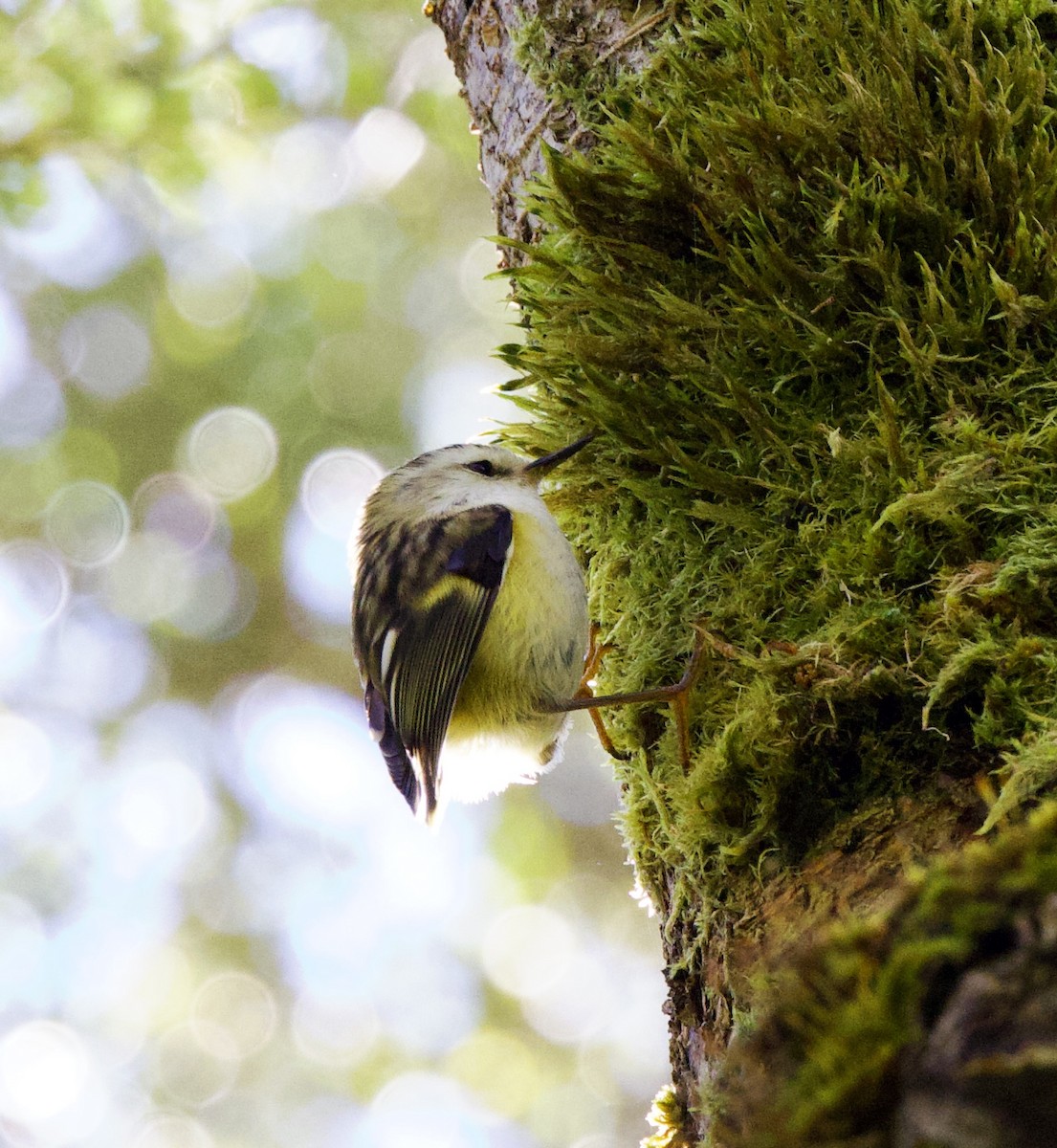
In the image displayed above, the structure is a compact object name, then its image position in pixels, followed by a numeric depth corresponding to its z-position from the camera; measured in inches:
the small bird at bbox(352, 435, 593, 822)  250.7
